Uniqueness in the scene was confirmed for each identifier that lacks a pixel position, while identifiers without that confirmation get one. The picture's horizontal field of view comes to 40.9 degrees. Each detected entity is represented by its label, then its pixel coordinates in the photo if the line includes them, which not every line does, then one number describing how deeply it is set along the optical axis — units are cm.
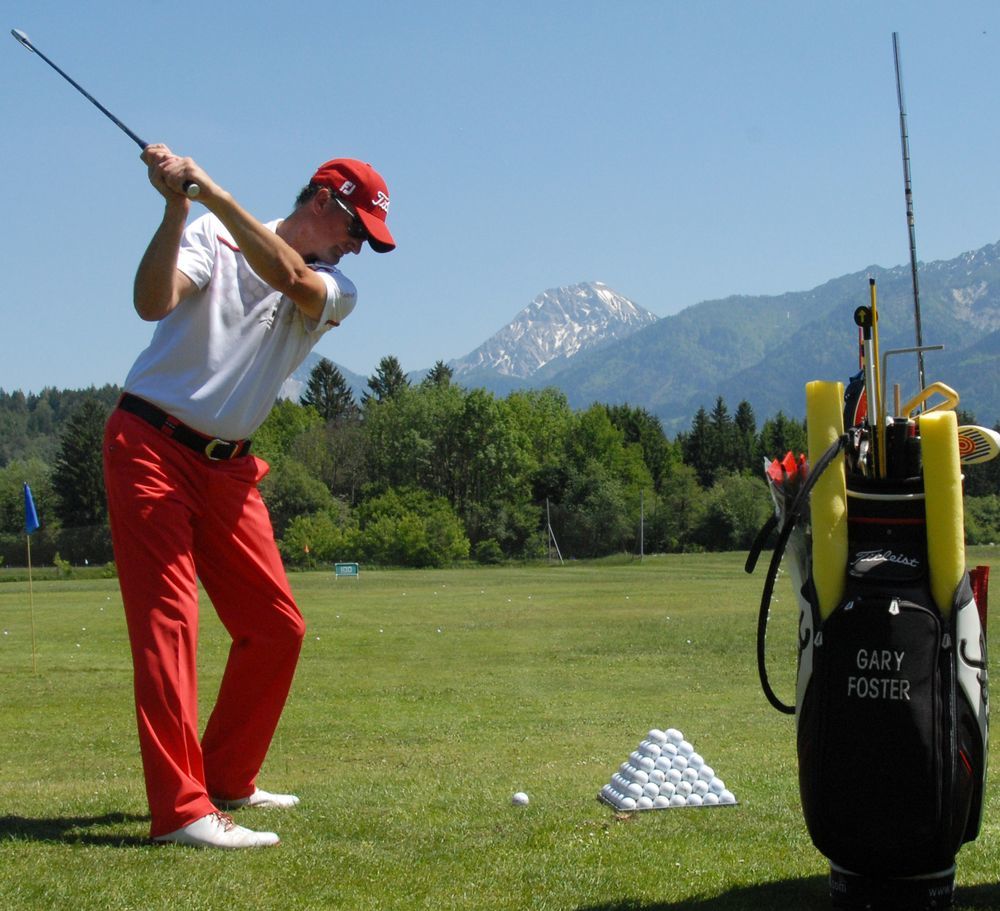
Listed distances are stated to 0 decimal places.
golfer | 463
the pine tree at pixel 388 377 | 13425
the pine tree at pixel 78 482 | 10131
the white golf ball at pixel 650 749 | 571
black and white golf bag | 344
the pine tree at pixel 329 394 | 13762
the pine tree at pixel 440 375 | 12358
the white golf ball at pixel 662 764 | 560
